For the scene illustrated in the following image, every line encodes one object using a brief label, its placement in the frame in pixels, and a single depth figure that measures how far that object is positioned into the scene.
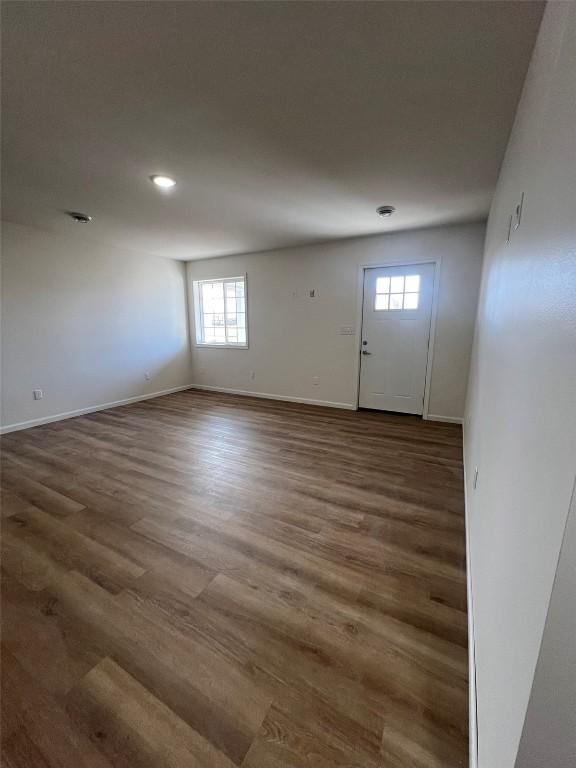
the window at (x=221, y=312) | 5.40
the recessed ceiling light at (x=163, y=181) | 2.42
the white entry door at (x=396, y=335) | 3.98
